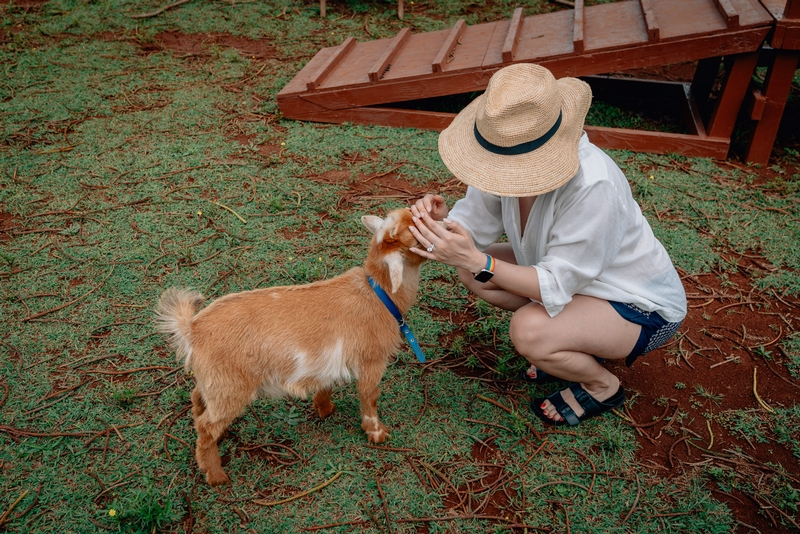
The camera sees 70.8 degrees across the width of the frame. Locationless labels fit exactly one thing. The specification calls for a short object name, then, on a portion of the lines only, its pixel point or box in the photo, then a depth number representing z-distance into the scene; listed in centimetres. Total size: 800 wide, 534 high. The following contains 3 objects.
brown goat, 273
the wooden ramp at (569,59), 523
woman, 253
